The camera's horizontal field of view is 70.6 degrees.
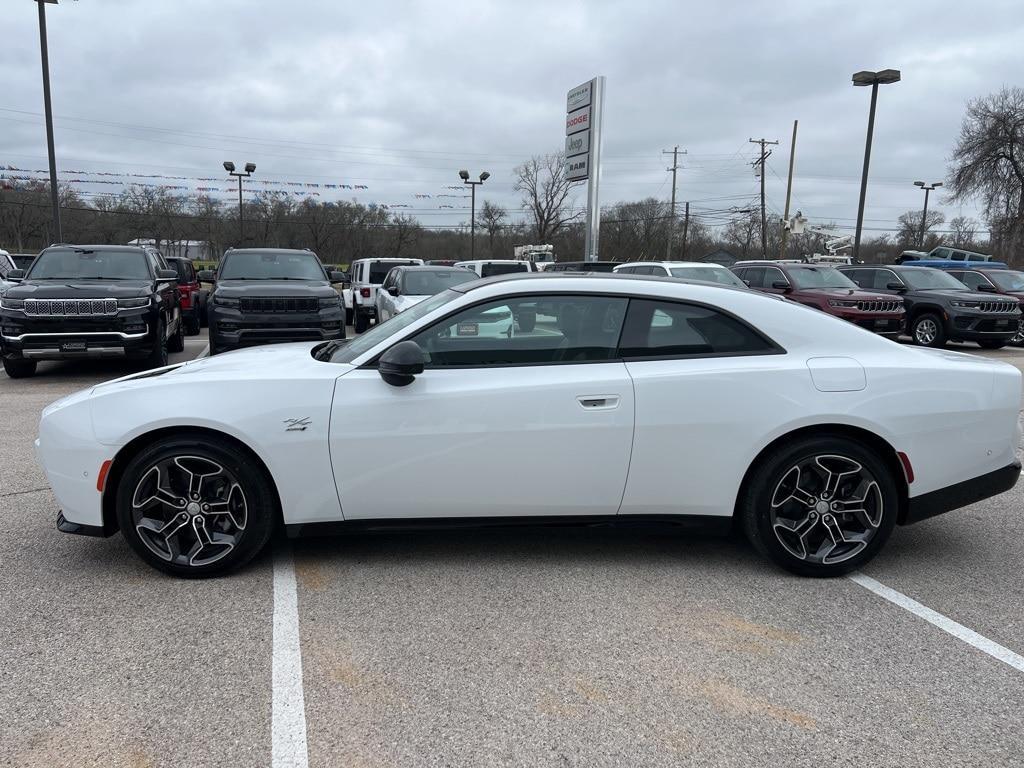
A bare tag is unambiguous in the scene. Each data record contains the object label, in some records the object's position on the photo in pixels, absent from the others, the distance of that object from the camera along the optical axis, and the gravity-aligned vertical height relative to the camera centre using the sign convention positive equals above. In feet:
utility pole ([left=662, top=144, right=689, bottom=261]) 199.01 +15.03
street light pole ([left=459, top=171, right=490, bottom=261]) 133.30 +14.93
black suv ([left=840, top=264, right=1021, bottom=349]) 47.80 -2.15
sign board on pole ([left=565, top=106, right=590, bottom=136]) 63.27 +12.75
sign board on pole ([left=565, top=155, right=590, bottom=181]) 63.94 +8.73
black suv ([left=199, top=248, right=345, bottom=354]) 32.89 -2.48
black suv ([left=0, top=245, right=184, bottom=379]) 30.27 -2.64
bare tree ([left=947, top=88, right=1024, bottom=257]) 122.01 +19.97
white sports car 11.34 -2.63
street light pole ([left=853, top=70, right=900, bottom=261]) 76.07 +20.48
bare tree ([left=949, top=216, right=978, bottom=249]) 223.30 +13.49
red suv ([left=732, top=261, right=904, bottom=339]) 46.55 -1.29
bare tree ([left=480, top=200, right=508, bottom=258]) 216.13 +14.12
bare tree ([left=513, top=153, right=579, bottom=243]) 224.94 +17.61
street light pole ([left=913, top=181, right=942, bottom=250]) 194.90 +18.66
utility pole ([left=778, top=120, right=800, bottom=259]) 131.41 +15.83
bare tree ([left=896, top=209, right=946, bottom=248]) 226.38 +15.29
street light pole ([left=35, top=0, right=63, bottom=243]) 60.85 +12.35
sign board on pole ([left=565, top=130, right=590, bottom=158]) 63.57 +10.79
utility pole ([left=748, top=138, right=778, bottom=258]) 169.43 +26.05
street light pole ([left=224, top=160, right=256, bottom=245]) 113.09 +13.70
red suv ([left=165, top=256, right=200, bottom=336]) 53.31 -2.64
